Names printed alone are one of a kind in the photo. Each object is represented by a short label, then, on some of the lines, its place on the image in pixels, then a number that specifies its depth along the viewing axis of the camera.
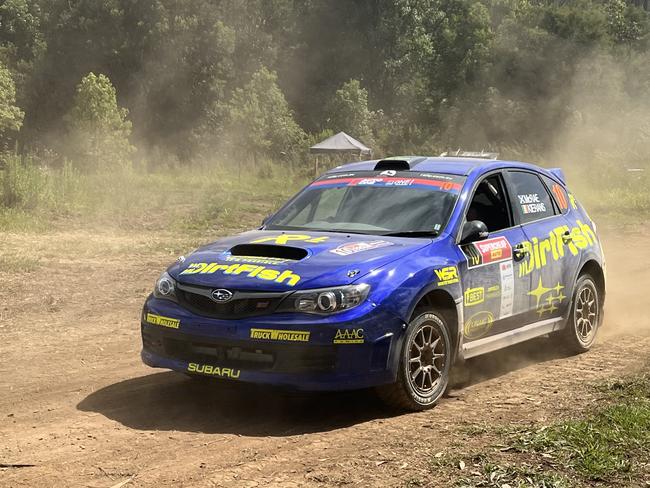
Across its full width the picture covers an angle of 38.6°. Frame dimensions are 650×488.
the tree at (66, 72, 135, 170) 33.16
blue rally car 5.63
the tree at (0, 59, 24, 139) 32.41
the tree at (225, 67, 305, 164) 47.88
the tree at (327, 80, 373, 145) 53.16
